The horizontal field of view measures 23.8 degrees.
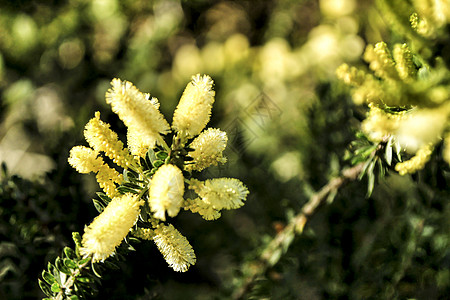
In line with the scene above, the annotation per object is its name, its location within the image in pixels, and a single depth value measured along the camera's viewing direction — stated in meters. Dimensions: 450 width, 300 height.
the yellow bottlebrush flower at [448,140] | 0.33
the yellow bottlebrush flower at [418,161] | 0.36
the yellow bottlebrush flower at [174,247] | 0.36
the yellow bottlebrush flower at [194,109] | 0.35
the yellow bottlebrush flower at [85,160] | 0.36
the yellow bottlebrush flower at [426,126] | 0.32
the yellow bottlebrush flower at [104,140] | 0.36
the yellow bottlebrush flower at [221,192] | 0.35
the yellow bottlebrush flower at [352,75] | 0.35
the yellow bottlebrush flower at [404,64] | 0.36
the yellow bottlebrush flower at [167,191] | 0.34
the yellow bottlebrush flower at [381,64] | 0.34
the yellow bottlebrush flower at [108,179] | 0.37
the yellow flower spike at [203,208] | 0.36
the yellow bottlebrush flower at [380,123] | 0.33
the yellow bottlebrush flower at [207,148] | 0.36
